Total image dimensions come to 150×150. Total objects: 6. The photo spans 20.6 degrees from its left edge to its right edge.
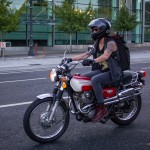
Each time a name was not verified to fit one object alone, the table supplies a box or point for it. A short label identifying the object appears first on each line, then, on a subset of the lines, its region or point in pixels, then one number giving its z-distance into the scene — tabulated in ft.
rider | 20.97
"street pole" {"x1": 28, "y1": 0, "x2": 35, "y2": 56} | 92.73
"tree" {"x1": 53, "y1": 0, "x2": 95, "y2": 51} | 113.91
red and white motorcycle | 19.94
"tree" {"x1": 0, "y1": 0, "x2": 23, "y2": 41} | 97.25
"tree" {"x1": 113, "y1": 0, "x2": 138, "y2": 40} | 136.36
